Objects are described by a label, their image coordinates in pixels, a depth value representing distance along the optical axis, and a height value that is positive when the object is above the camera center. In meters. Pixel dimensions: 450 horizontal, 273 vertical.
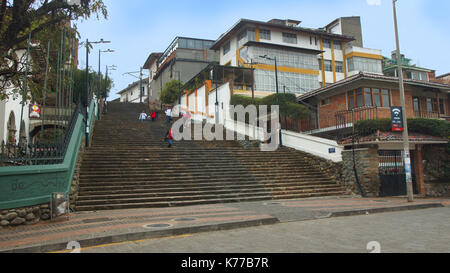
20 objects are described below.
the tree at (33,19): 7.71 +3.93
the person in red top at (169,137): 18.13 +1.99
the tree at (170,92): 40.83 +10.00
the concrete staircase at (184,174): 11.96 -0.06
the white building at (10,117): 15.93 +3.21
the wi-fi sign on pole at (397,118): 13.97 +2.05
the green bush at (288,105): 22.19 +4.39
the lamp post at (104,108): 30.21 +6.26
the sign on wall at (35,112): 22.28 +4.43
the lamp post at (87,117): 15.62 +2.75
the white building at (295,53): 33.89 +13.19
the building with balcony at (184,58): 44.88 +16.00
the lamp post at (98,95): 24.70 +6.33
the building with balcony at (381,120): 15.25 +3.05
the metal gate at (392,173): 15.33 -0.29
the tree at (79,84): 27.27 +7.55
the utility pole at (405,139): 12.80 +1.08
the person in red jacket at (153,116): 27.98 +4.90
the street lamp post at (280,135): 20.22 +2.14
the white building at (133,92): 68.44 +18.23
